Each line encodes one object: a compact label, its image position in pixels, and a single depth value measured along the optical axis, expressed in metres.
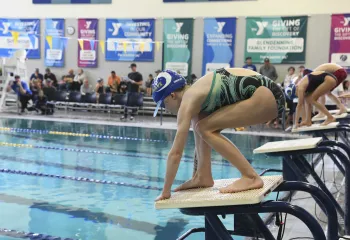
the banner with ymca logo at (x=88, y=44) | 16.17
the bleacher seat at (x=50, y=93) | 14.01
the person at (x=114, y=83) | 14.19
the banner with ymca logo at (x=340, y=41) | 13.37
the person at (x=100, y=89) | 14.26
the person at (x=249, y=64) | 13.65
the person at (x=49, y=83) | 14.42
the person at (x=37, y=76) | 15.41
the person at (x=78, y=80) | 14.99
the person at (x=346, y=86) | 12.34
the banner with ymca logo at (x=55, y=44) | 16.56
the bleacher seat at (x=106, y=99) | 13.40
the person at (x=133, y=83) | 13.14
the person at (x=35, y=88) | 13.86
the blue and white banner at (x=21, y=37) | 16.83
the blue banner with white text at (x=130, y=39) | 15.51
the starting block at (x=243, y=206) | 1.98
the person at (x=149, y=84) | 14.47
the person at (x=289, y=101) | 11.54
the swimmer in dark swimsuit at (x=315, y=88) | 5.30
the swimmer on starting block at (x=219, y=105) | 2.35
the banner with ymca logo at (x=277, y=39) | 13.88
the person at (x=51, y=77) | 15.60
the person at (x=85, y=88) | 14.93
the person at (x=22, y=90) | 13.44
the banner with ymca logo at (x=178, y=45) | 15.14
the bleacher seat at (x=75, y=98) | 13.92
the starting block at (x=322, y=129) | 4.55
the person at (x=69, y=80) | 15.07
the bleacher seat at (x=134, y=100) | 13.04
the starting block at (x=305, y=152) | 3.16
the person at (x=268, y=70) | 13.49
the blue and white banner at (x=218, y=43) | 14.65
